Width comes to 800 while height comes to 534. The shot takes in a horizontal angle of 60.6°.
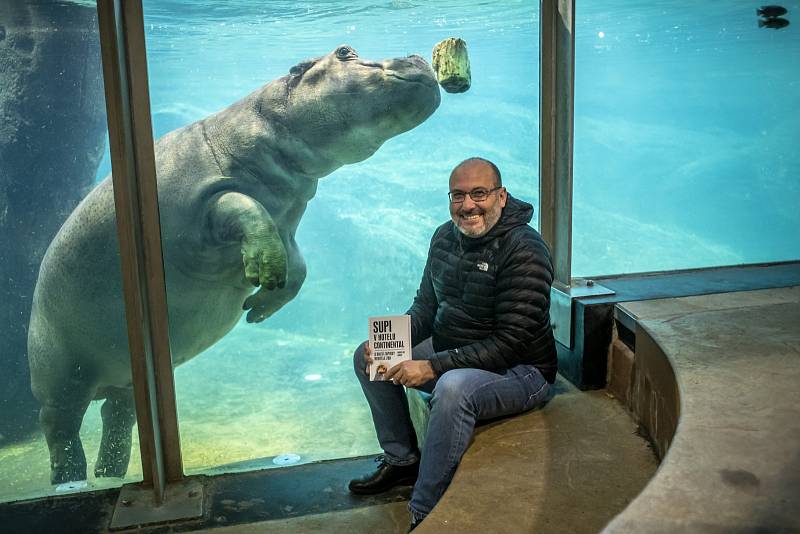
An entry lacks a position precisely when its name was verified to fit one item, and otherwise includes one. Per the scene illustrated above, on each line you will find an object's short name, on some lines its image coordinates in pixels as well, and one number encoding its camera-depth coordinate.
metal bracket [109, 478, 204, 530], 3.08
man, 2.69
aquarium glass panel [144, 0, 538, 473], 4.18
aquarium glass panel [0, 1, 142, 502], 3.32
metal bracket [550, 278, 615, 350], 3.49
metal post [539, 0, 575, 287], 3.55
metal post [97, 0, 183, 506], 2.96
